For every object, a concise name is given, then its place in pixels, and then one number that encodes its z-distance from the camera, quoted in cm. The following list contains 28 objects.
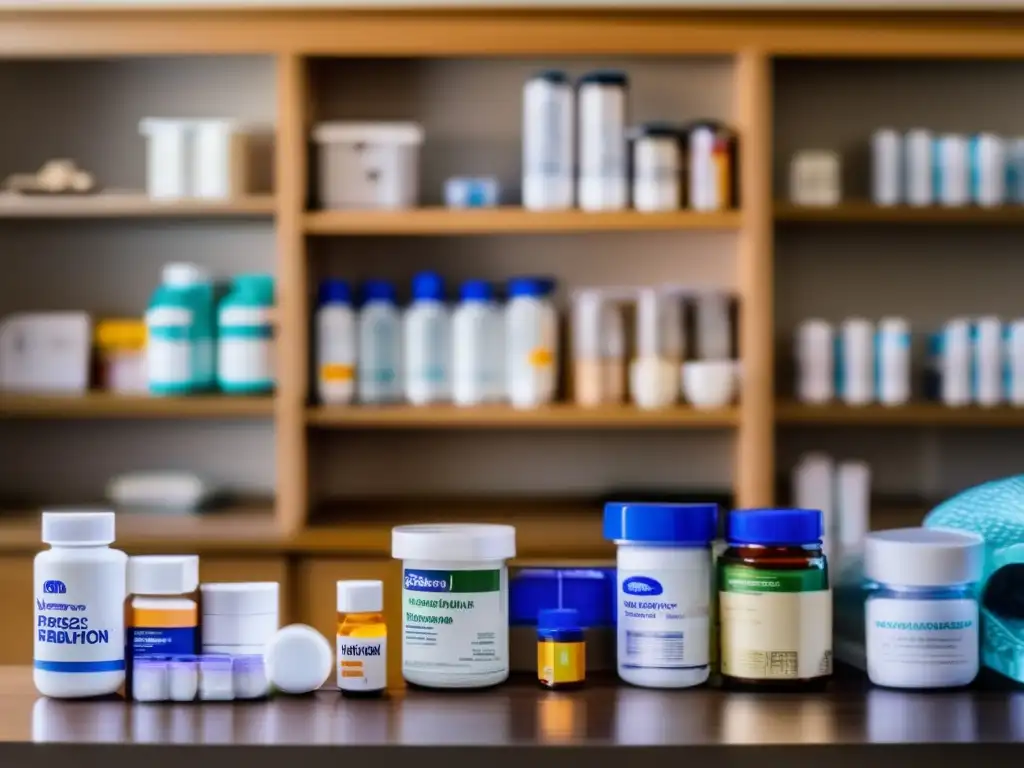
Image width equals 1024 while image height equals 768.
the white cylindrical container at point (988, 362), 290
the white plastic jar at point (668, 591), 112
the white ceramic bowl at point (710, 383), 288
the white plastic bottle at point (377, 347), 293
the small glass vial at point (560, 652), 114
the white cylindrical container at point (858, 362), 290
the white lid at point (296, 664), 112
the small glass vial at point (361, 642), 112
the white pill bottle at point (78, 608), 110
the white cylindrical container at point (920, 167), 291
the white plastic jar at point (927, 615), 111
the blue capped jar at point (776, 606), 110
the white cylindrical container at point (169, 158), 289
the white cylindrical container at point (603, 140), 284
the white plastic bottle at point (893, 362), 290
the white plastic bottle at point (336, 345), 290
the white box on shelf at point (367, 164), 291
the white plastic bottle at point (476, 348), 288
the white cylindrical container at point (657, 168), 286
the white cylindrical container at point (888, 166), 293
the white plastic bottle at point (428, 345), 290
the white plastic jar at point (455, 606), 111
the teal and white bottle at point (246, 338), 289
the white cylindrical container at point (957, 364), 291
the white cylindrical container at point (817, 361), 292
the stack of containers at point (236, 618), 114
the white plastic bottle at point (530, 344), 288
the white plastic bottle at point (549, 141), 285
